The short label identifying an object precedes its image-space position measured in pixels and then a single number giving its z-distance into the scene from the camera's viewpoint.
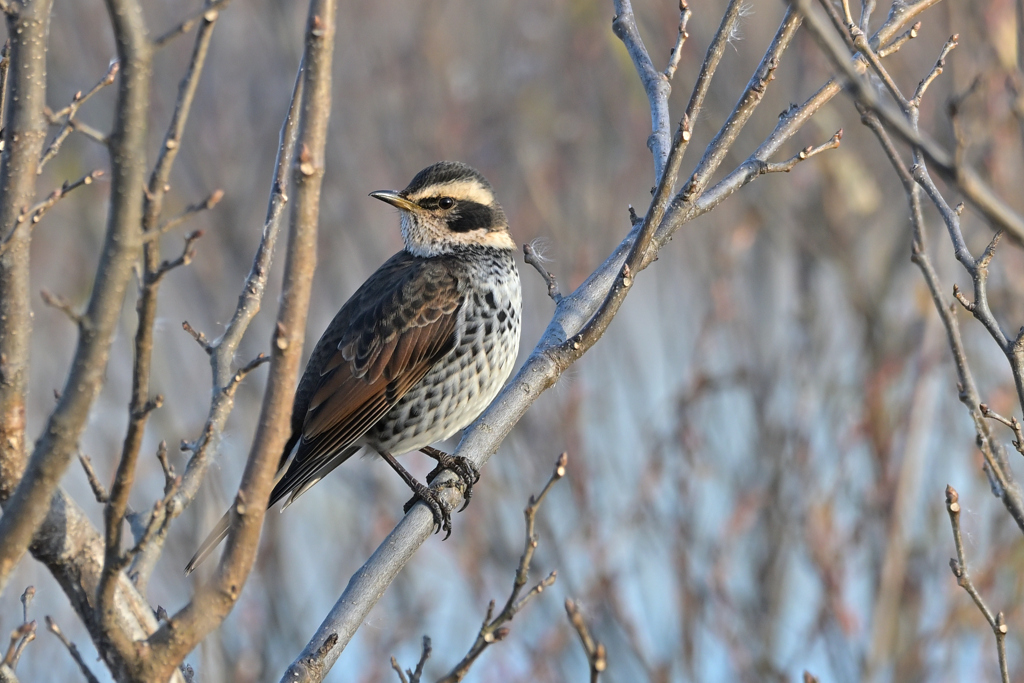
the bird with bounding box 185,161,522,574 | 8.87
